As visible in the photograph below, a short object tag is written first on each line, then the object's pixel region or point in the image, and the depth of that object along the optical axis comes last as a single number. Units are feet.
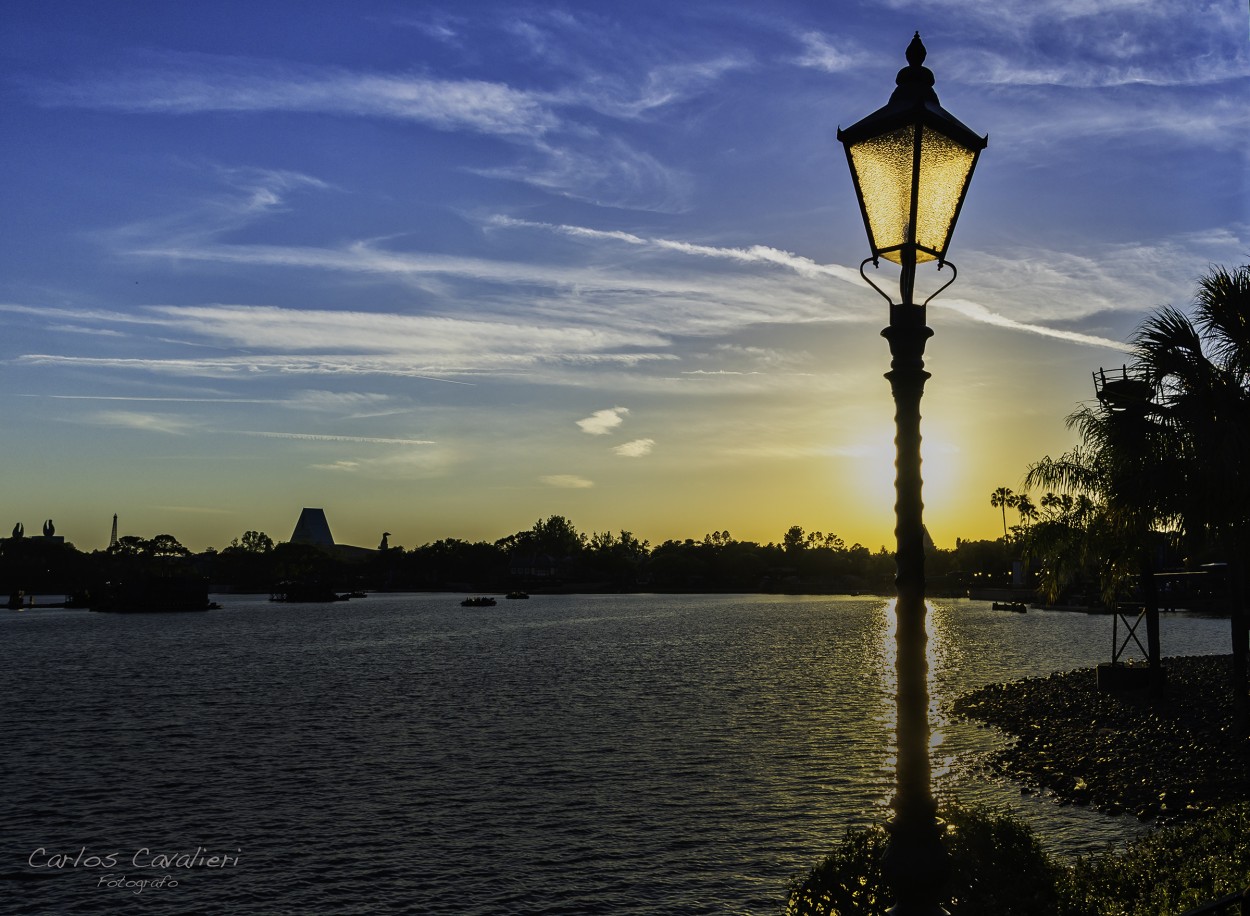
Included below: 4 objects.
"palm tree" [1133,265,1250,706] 67.97
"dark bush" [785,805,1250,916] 39.91
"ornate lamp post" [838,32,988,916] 21.75
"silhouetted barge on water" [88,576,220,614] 552.82
